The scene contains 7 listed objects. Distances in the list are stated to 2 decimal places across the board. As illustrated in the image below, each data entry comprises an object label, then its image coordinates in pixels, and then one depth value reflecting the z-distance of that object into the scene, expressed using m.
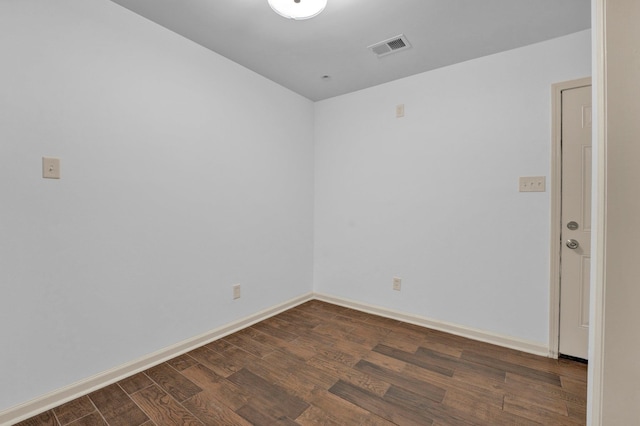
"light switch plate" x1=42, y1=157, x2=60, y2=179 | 1.58
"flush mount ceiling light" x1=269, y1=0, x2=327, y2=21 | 1.59
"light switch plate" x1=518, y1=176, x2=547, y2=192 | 2.21
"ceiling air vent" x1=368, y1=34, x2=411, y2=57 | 2.17
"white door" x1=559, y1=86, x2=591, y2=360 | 2.06
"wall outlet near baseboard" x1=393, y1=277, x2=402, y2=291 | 2.90
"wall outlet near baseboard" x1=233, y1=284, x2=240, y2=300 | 2.62
